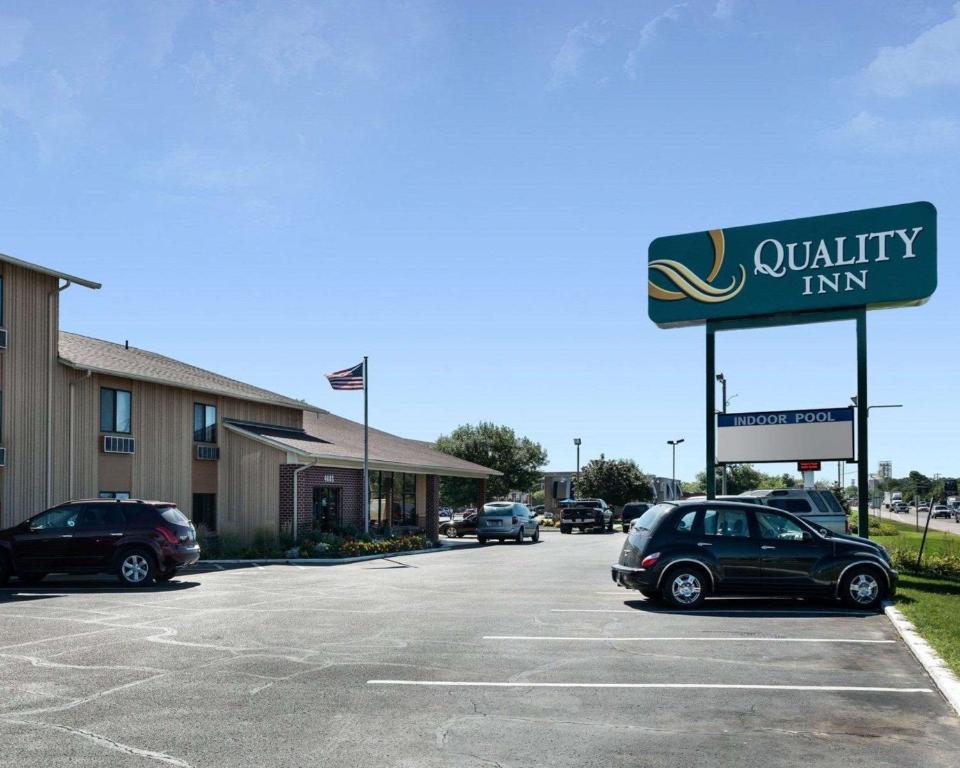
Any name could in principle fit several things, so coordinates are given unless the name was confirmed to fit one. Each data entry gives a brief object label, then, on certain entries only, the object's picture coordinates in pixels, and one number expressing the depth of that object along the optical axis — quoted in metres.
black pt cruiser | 14.35
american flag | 31.77
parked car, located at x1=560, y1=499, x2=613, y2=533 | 51.75
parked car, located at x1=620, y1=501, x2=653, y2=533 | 49.09
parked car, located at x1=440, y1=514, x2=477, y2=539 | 45.19
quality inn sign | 20.06
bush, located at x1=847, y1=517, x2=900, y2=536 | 45.30
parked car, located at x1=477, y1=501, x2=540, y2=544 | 40.28
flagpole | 31.36
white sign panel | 20.23
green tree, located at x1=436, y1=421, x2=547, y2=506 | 75.50
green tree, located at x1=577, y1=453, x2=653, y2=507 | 73.12
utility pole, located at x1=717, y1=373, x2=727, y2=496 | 53.17
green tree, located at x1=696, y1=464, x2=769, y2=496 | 92.65
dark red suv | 18.59
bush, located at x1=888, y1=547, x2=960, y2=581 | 20.22
